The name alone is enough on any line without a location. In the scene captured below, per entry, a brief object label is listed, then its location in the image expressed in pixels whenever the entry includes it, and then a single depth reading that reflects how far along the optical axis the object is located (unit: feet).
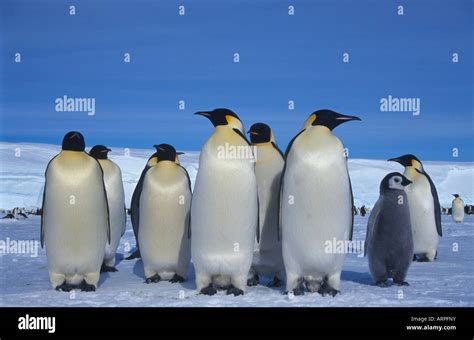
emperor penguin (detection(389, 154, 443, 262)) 27.32
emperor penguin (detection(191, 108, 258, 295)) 17.20
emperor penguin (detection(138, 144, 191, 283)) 20.07
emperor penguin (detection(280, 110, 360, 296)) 17.12
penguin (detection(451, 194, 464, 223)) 64.39
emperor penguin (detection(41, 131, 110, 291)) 18.31
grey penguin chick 19.10
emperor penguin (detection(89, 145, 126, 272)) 23.89
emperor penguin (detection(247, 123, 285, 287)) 19.04
